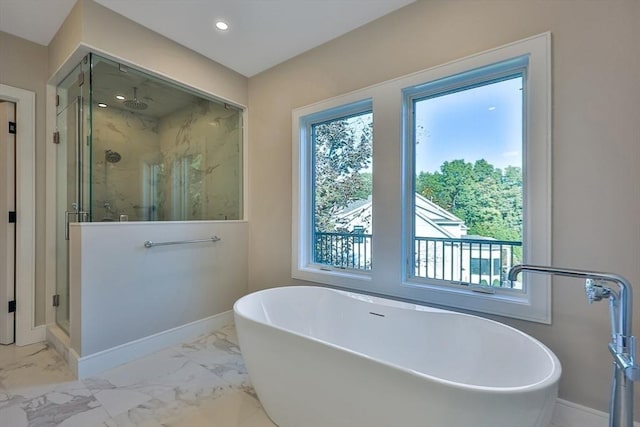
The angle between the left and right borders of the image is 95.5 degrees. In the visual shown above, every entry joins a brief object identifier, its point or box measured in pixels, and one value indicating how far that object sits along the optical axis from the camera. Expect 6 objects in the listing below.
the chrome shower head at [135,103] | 2.52
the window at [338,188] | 2.41
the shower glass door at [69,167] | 2.23
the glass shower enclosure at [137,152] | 2.26
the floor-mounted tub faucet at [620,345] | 1.06
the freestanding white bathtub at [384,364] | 0.98
